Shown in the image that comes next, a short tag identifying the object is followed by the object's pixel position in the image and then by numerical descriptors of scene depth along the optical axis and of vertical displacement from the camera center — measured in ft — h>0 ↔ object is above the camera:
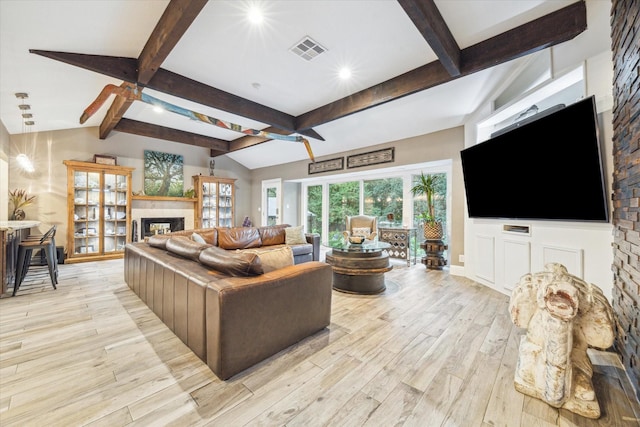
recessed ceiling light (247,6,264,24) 7.42 +5.97
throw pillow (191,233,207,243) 13.11 -1.06
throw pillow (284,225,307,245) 17.07 -1.37
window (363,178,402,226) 18.95 +1.14
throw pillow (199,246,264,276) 6.14 -1.16
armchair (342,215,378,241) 17.69 -0.72
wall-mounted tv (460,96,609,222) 7.06 +1.47
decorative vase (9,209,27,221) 15.66 +0.20
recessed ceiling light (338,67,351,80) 10.62 +6.05
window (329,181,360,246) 21.79 +1.09
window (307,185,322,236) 24.88 +0.64
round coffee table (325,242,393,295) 11.07 -2.31
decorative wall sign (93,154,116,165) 18.67 +4.27
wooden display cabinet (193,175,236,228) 23.68 +1.46
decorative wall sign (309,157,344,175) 20.30 +4.10
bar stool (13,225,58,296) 10.61 -1.58
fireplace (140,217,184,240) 21.04 -0.72
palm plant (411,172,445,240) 15.51 -0.17
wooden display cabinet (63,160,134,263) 17.39 +0.54
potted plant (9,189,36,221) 15.66 +1.00
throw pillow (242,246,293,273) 6.75 -1.16
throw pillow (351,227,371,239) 17.48 -1.11
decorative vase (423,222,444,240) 15.51 -0.96
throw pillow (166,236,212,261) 7.55 -0.95
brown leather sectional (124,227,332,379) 5.54 -2.17
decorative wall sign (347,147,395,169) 17.42 +4.07
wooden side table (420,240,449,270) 15.60 -2.44
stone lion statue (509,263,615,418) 4.76 -2.41
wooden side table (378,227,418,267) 17.10 -1.73
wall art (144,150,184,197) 21.42 +3.72
